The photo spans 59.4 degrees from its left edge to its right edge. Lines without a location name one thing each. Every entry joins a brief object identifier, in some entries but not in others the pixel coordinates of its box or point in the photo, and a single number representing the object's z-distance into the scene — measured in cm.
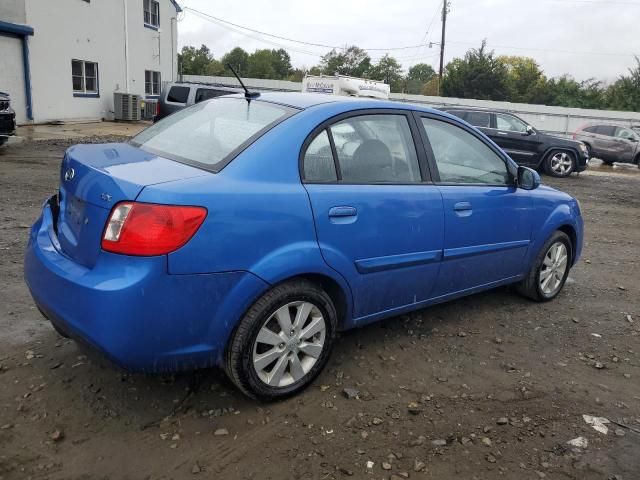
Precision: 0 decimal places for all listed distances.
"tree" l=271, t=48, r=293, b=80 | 8179
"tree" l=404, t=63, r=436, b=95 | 11050
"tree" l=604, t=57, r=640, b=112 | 4388
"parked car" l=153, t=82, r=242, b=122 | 1573
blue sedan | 255
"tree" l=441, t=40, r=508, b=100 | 4766
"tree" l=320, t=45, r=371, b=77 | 7262
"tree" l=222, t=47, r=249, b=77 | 7431
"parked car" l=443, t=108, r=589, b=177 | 1538
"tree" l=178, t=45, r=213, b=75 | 6479
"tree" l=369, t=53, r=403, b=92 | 7619
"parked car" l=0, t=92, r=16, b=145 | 1123
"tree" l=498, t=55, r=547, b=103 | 5366
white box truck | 1856
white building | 1758
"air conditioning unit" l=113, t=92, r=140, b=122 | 2275
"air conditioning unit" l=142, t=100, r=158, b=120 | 2462
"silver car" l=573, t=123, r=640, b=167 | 1942
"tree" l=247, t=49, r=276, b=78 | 7088
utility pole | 4297
